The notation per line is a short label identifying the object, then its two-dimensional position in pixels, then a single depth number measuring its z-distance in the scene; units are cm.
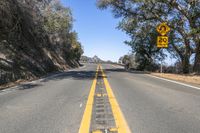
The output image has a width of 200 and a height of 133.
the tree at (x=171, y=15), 1476
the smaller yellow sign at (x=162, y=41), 1274
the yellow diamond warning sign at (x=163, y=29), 1282
